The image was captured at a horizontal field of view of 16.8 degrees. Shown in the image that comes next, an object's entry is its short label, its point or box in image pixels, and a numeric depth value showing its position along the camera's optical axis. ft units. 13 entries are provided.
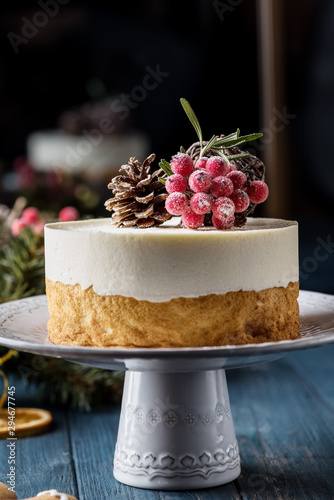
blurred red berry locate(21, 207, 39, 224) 3.37
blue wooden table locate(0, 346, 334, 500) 2.65
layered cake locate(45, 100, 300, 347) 2.46
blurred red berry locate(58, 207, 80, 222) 3.30
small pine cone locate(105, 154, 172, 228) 2.61
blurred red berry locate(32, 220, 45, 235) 3.23
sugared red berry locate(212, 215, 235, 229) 2.51
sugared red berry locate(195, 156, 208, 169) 2.56
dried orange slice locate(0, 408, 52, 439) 3.05
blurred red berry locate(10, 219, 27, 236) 3.29
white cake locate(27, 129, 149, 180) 6.37
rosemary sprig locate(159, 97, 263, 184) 2.60
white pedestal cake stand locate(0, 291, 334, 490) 2.67
